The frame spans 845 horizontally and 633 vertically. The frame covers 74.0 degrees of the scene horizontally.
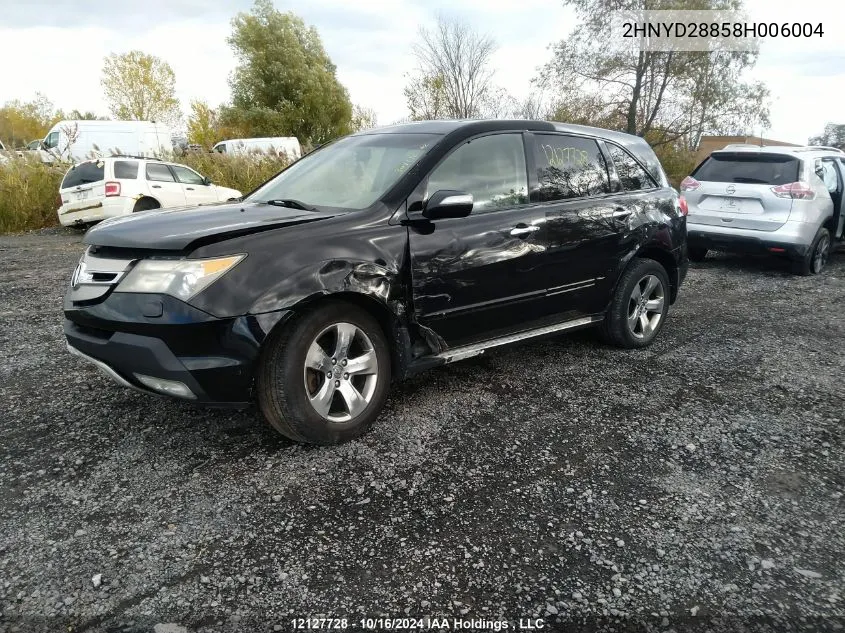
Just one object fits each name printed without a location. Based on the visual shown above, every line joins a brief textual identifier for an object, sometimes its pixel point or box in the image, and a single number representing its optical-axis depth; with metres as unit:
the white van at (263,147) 15.44
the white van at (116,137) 18.41
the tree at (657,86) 22.22
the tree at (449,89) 26.33
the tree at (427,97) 26.22
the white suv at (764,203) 7.11
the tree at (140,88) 39.47
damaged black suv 2.54
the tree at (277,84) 33.25
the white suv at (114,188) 11.16
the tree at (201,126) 29.15
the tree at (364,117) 31.43
